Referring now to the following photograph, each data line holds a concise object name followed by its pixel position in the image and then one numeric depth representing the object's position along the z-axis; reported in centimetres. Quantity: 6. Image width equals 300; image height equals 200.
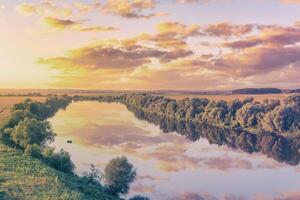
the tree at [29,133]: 4897
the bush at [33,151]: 4456
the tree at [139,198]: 3575
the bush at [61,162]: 4150
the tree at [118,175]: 3619
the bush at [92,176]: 3841
